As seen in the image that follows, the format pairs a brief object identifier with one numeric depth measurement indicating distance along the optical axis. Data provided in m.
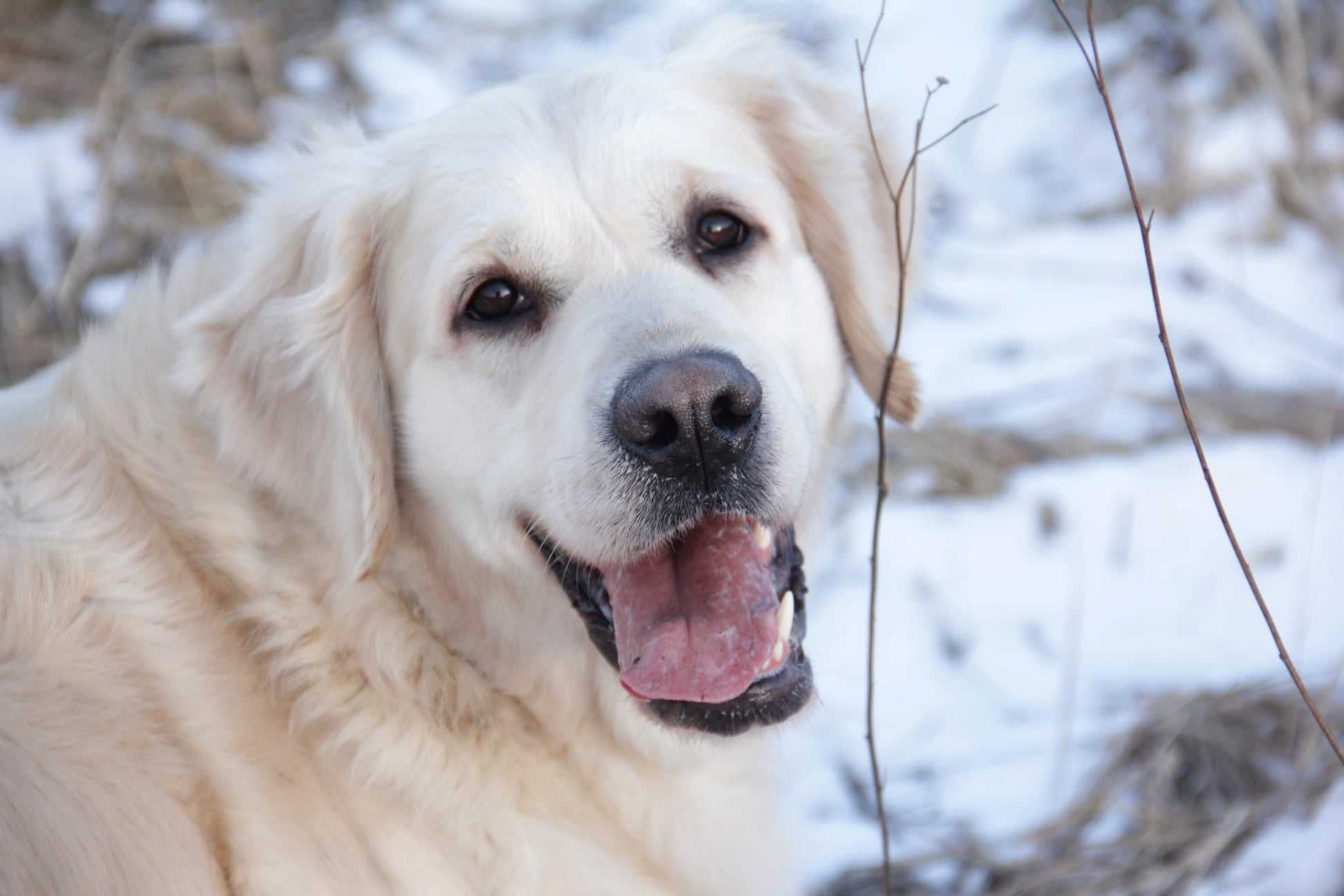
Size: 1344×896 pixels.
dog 1.81
